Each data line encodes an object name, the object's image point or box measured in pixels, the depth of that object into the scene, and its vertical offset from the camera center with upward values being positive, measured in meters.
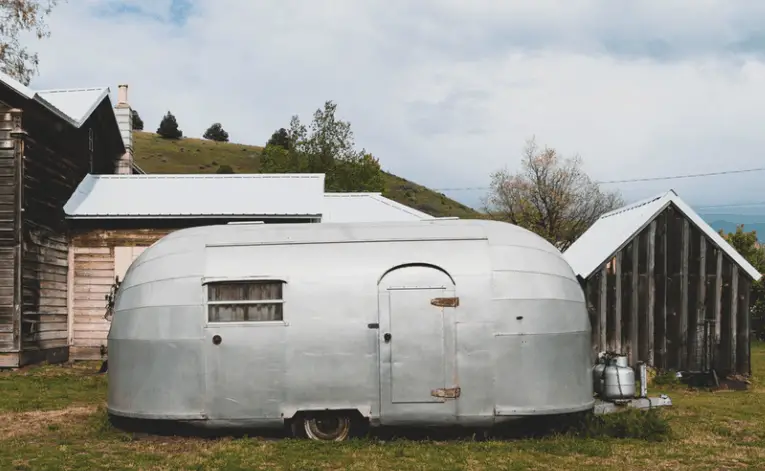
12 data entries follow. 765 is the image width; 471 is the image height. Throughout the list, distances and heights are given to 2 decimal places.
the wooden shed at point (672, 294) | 16.88 -0.19
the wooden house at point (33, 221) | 18.03 +1.67
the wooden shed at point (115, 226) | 20.25 +1.67
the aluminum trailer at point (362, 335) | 9.74 -0.59
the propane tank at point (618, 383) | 10.88 -1.35
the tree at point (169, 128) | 120.38 +24.83
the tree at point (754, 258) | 35.28 +1.20
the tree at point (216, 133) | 131.12 +26.00
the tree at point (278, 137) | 109.22 +21.37
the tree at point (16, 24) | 34.31 +11.64
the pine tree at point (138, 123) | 129.09 +27.39
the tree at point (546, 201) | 54.56 +6.14
